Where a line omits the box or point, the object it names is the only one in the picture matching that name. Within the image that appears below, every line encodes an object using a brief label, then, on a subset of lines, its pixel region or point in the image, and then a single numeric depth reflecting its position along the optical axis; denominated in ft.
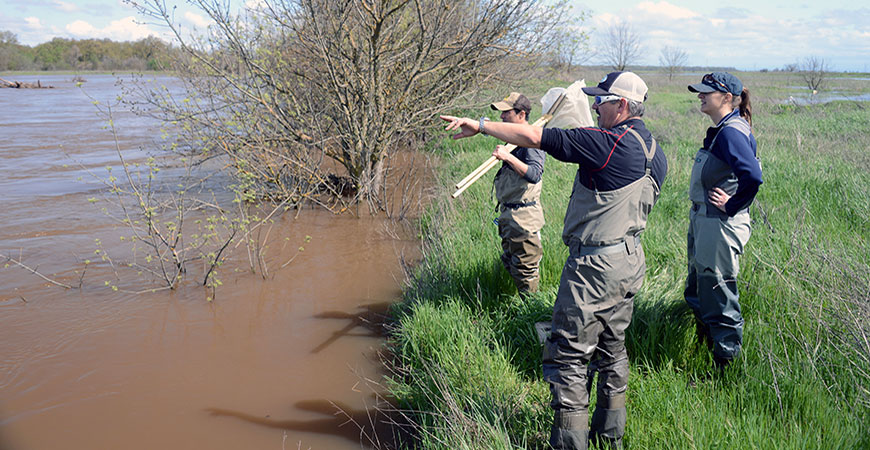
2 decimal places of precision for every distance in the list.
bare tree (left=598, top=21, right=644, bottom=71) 179.63
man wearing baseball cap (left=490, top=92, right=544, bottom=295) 12.92
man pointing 7.95
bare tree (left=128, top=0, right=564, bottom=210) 24.50
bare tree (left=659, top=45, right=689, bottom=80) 198.16
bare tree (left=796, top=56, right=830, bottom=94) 109.70
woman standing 9.84
